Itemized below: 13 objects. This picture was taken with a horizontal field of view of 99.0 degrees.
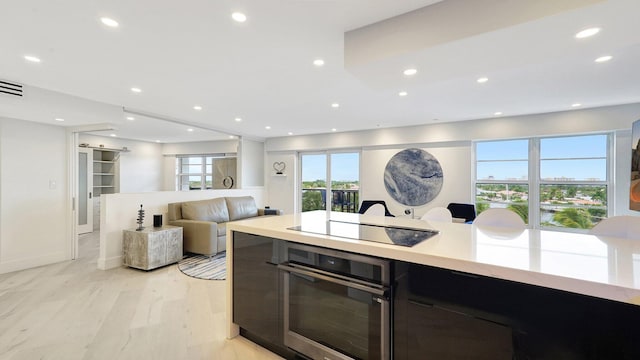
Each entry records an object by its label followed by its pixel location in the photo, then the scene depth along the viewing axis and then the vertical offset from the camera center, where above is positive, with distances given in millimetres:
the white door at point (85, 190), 6164 -241
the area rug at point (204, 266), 3705 -1292
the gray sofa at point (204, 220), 4395 -721
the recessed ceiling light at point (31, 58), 2432 +1100
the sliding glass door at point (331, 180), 6480 -2
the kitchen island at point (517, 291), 974 -452
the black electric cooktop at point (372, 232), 1628 -355
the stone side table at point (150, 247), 3828 -983
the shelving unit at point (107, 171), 6852 +221
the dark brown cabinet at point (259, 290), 1933 -826
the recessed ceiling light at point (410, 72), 2108 +848
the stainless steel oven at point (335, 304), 1448 -740
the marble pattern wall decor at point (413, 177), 5414 +63
